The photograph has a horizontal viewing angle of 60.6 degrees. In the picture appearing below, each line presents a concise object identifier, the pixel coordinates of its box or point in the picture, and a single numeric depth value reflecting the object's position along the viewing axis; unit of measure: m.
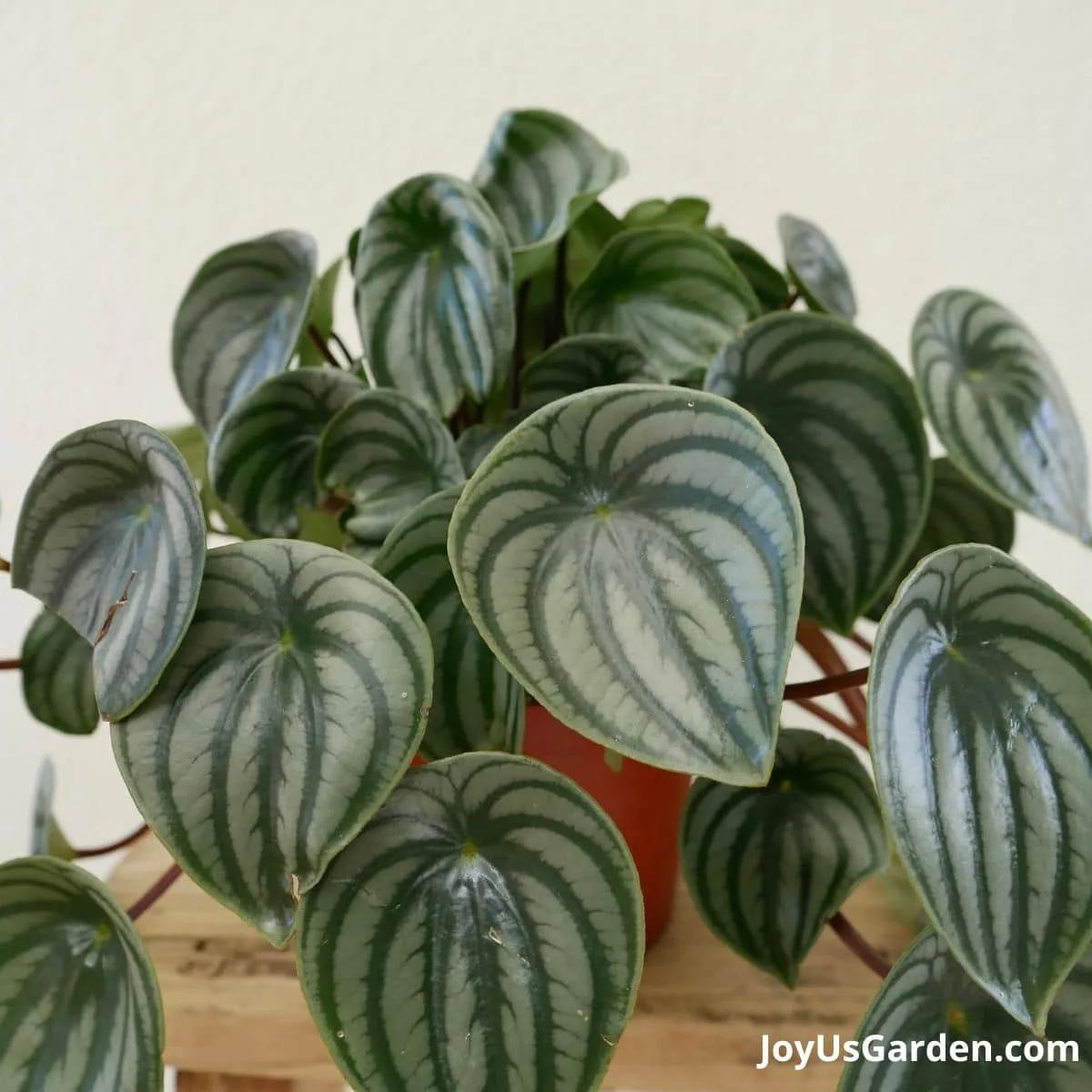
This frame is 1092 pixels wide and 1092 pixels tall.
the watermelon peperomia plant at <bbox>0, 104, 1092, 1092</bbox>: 0.38
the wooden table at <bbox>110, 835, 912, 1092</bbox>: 0.61
